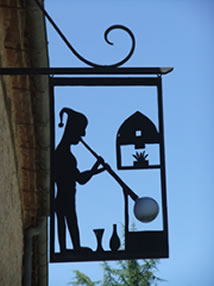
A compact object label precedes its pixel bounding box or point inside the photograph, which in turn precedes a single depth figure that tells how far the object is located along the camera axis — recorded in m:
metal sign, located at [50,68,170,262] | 5.71
